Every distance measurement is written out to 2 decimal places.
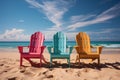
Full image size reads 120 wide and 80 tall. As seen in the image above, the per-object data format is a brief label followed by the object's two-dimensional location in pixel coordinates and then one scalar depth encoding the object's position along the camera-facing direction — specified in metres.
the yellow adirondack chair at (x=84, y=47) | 2.42
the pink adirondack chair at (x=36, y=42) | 2.69
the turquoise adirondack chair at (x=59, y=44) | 2.61
